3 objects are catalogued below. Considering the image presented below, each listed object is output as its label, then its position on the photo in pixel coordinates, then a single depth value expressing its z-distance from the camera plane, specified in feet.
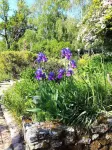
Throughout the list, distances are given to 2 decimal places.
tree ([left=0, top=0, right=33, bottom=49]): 49.72
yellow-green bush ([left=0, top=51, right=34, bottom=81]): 24.12
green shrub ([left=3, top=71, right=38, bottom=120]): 8.53
